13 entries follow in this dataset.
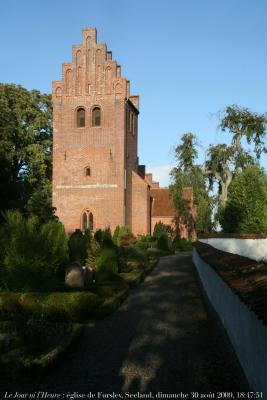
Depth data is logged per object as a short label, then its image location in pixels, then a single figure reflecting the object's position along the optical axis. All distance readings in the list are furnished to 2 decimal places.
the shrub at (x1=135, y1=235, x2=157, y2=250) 32.62
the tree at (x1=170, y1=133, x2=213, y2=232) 37.72
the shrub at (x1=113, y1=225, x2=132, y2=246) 32.68
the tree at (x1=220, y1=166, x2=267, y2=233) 24.89
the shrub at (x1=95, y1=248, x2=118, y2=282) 16.06
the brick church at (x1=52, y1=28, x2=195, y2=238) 35.59
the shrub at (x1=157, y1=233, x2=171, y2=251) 32.97
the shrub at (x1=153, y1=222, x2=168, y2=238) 38.84
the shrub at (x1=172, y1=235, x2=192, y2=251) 37.88
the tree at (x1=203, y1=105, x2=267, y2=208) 36.53
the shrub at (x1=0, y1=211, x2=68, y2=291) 12.73
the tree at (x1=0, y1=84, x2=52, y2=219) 39.25
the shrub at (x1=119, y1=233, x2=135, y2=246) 31.45
